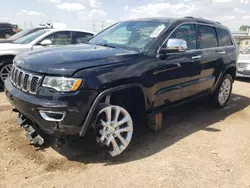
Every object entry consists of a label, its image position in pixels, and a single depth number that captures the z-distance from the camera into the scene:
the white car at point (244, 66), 7.18
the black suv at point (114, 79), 2.16
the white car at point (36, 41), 4.84
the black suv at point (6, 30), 14.05
